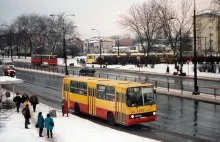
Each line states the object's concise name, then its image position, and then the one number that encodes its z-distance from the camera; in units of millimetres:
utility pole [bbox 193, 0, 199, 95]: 31503
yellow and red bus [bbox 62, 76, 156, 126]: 19512
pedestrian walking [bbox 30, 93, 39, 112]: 25797
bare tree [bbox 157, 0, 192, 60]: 61325
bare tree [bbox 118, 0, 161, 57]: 68938
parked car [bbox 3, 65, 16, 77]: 59781
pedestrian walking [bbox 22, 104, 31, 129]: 20188
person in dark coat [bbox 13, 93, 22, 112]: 26145
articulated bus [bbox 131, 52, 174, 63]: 81850
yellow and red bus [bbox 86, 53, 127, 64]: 87438
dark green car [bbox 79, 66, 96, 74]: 55406
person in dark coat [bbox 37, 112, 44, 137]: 18102
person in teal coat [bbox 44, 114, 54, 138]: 17680
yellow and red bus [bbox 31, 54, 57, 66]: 87625
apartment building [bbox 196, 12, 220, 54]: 127225
